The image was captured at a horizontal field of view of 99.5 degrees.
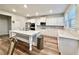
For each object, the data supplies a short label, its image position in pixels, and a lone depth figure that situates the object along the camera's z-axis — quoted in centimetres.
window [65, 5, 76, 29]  185
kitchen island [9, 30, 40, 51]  218
